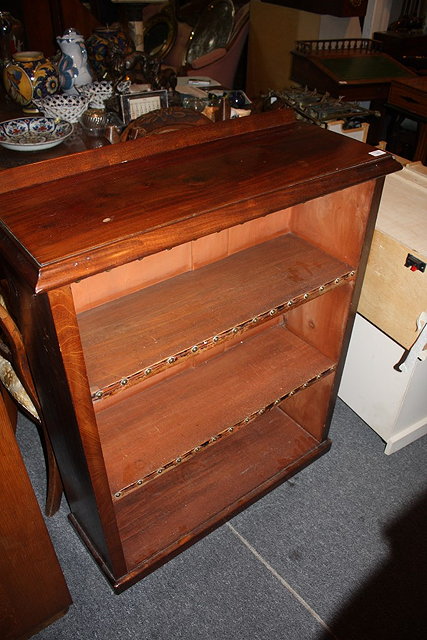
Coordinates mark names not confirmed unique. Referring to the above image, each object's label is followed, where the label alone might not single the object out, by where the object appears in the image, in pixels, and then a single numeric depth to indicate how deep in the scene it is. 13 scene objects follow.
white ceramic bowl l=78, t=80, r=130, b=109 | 1.76
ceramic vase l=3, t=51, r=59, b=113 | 1.65
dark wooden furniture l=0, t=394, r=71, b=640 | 1.06
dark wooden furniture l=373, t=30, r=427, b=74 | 4.17
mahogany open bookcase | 0.93
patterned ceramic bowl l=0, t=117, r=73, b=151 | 1.45
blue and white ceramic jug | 1.74
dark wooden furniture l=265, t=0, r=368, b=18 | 3.85
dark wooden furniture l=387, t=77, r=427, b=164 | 3.05
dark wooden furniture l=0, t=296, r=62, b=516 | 1.09
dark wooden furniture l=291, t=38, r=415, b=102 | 3.24
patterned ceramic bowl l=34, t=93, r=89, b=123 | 1.63
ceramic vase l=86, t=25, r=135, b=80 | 1.89
